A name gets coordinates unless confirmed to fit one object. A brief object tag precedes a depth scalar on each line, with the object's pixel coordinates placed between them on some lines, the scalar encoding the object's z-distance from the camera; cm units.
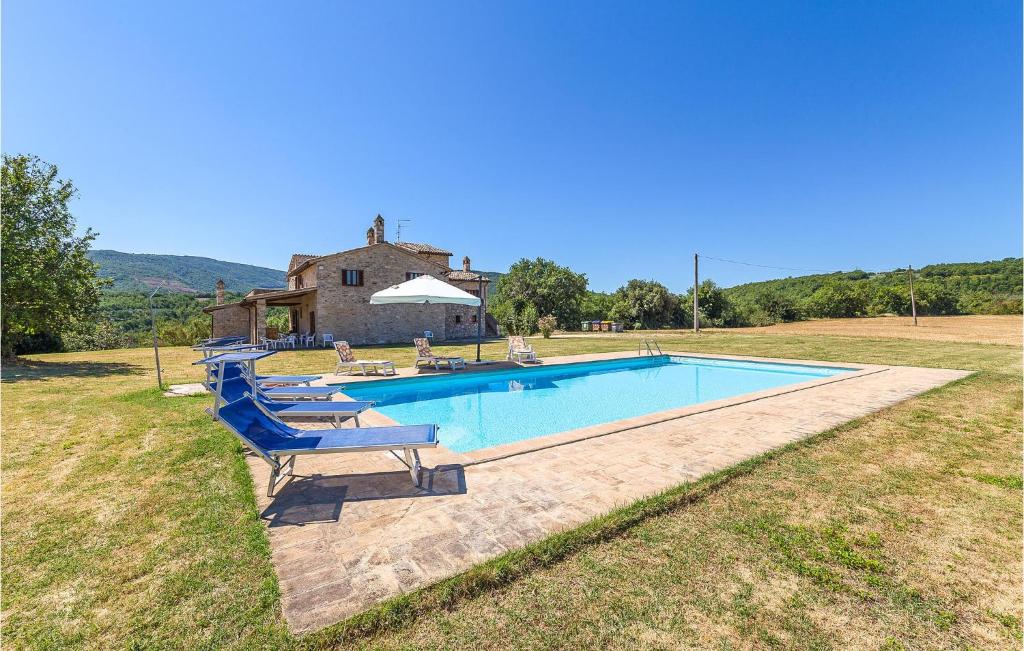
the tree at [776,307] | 4391
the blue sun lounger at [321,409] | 506
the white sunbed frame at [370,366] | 1103
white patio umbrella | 1166
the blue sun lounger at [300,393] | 662
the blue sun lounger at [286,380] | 811
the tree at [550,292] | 3734
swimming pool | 753
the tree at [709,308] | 4138
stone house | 2191
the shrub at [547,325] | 2700
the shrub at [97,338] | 2371
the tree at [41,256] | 1445
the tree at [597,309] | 4294
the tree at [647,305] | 3966
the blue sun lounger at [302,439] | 363
